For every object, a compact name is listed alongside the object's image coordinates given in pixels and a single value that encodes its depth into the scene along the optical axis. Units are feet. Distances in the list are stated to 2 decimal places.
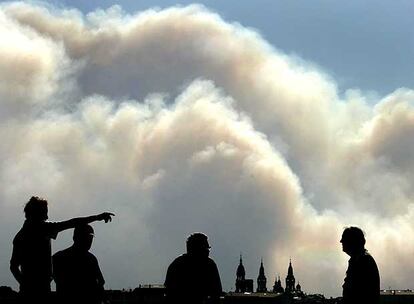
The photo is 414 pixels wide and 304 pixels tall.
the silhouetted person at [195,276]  63.57
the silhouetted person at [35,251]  65.10
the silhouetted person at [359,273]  64.64
